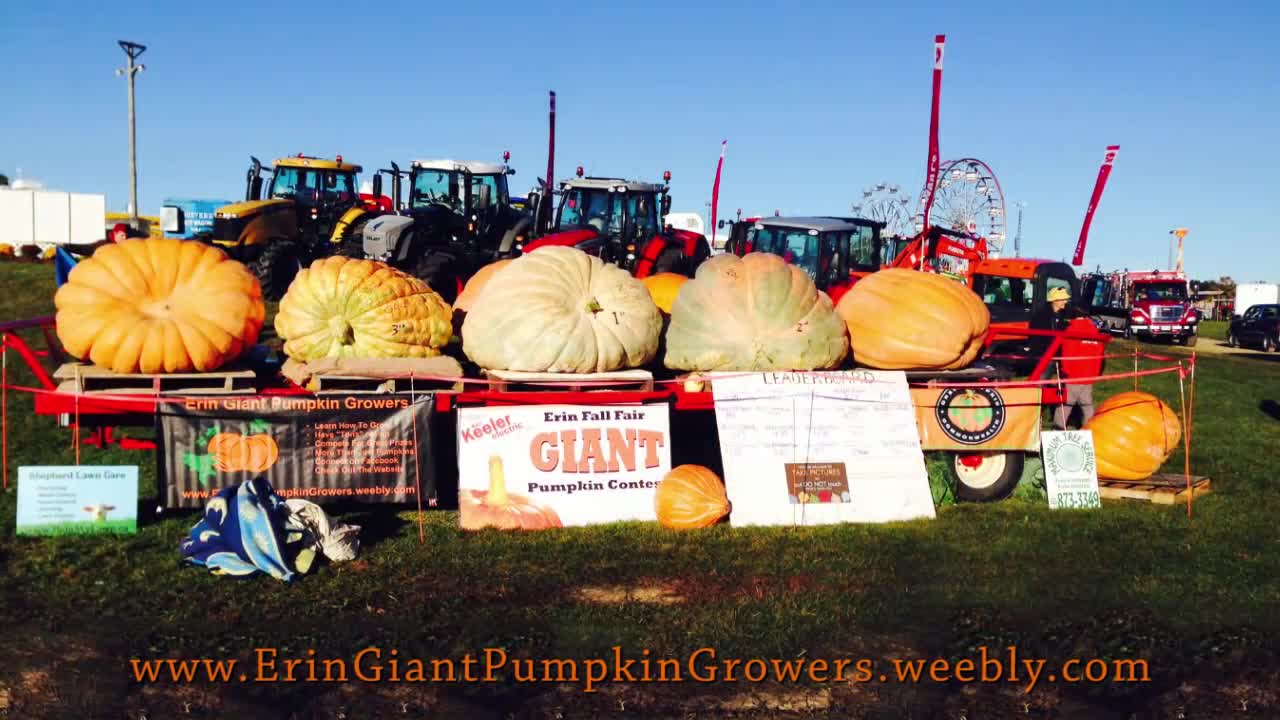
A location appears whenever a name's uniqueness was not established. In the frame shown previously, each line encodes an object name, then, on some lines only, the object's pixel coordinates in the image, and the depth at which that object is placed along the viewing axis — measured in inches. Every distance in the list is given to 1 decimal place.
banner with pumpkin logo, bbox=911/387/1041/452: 375.2
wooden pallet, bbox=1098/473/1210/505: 386.3
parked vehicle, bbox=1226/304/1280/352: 1302.9
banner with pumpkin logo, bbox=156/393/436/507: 325.7
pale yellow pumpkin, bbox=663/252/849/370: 363.3
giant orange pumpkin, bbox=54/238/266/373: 345.4
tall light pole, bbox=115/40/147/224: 1336.1
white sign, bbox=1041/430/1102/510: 375.2
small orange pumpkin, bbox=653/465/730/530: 330.3
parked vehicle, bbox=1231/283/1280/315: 2235.5
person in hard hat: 430.0
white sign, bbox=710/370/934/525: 342.3
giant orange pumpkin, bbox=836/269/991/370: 378.6
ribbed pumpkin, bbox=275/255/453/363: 375.2
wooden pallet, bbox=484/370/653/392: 348.5
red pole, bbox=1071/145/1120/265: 1385.3
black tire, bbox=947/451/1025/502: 380.5
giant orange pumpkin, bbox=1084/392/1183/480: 395.2
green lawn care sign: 313.7
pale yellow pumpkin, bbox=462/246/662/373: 351.9
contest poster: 334.3
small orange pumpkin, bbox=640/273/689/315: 434.9
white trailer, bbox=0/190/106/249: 2124.8
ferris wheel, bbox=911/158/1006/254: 1486.2
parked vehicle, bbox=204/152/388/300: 747.4
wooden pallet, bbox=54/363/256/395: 342.6
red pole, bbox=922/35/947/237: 846.5
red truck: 1333.7
